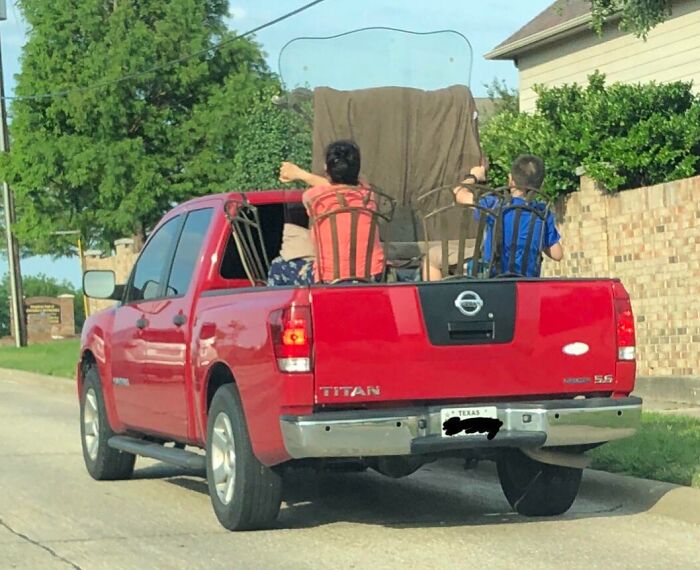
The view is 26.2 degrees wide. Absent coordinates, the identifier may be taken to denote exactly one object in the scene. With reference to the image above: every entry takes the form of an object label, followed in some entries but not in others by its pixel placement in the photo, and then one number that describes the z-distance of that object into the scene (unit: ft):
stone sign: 185.78
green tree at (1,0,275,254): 110.52
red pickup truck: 25.13
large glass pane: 33.91
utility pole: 123.85
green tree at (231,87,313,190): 79.46
